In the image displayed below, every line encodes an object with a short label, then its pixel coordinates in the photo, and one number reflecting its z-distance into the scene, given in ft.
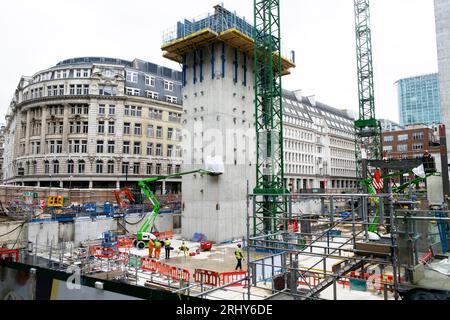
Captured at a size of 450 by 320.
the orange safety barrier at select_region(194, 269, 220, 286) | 57.14
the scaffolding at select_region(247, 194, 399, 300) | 35.07
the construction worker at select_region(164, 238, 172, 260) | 82.69
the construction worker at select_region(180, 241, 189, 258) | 84.32
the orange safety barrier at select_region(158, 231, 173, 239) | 117.60
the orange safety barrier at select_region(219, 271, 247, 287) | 58.06
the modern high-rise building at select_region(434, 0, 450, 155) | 122.42
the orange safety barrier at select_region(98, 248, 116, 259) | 76.38
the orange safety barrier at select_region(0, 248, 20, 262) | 62.61
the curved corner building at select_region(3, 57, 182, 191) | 179.32
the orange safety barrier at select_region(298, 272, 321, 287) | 57.88
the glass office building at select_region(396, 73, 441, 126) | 557.33
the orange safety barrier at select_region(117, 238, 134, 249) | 99.58
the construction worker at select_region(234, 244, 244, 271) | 66.74
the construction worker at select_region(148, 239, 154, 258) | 82.74
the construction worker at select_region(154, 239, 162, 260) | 81.20
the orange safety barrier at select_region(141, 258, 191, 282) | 61.98
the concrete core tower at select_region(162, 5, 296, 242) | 108.17
